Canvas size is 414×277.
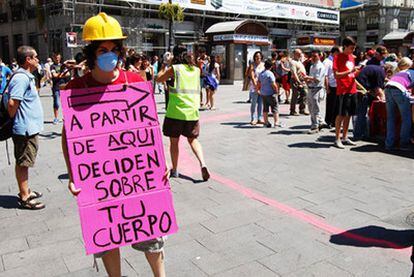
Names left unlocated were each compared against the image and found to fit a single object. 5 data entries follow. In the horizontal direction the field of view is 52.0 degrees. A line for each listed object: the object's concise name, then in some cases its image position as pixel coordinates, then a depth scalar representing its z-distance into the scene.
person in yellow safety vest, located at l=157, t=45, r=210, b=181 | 5.48
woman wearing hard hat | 2.57
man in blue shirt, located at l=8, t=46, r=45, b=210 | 4.61
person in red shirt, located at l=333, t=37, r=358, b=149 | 7.28
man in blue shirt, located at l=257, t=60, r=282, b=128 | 9.45
